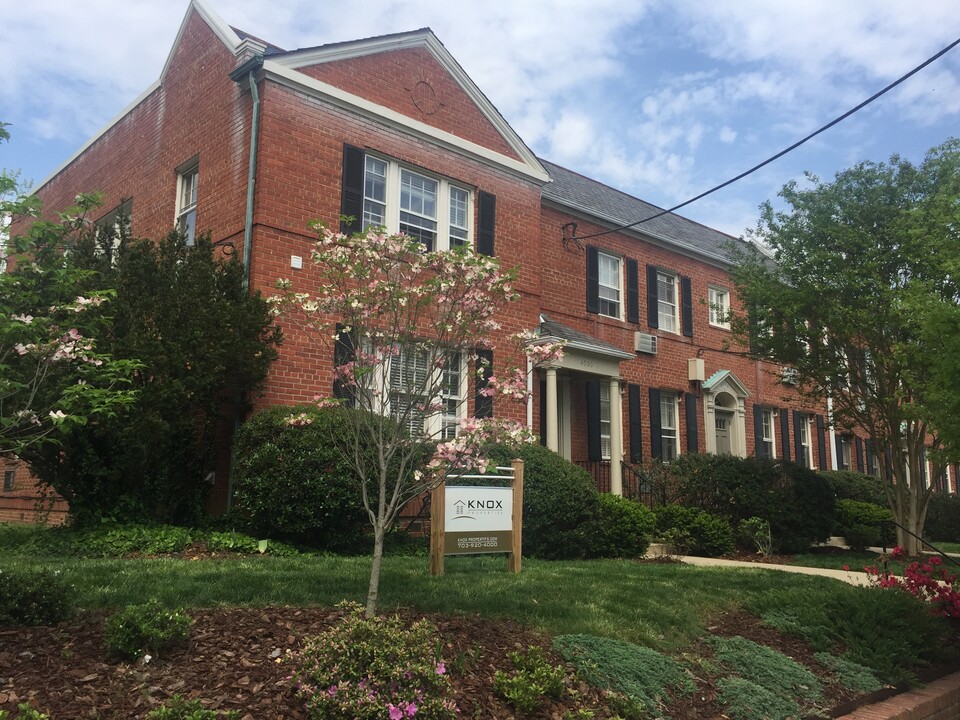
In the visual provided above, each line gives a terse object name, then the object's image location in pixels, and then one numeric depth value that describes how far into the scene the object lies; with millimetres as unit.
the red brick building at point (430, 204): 11305
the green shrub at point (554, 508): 9930
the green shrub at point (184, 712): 3430
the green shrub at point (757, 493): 12859
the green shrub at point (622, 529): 10672
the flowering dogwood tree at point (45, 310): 4781
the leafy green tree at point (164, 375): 8602
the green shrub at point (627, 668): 4805
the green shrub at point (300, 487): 8719
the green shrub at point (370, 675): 3766
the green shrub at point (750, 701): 4930
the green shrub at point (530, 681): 4281
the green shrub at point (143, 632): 4070
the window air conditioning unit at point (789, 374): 14424
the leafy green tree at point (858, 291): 12094
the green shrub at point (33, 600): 4496
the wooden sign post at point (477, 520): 7246
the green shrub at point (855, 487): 18750
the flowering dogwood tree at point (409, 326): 5316
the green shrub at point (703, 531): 12195
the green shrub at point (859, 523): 15195
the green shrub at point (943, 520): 18406
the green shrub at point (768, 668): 5414
